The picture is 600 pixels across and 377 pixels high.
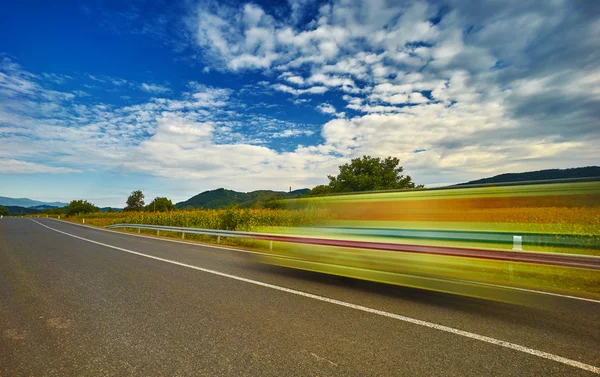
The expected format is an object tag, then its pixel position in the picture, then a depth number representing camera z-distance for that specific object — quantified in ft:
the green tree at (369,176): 153.99
